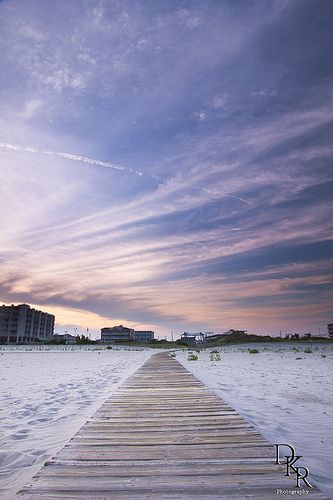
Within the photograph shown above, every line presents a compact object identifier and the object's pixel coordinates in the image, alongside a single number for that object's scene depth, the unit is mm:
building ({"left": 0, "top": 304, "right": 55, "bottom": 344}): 133500
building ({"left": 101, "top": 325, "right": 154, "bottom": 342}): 181250
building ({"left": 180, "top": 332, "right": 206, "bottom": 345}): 171000
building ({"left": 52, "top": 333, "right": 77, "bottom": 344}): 188475
